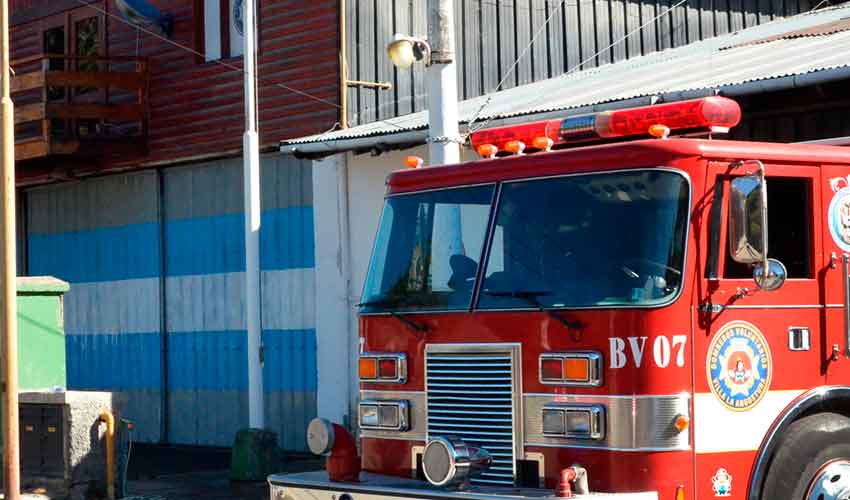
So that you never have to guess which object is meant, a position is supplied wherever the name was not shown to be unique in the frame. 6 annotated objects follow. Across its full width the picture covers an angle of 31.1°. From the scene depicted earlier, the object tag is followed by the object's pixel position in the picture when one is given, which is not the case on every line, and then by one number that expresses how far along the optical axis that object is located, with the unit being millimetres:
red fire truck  7938
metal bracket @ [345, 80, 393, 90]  18125
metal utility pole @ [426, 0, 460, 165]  11797
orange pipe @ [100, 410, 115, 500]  13508
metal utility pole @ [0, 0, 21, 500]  12938
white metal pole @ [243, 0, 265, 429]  15008
